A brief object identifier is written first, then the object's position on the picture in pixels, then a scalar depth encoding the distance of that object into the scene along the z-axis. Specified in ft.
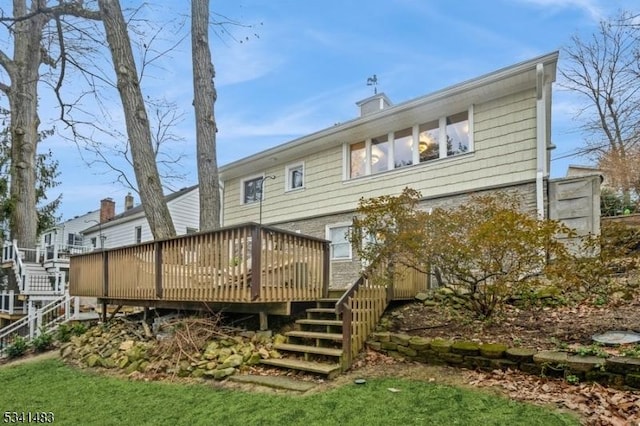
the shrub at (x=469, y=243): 16.61
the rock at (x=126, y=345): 22.09
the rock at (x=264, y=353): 18.57
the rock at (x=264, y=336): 19.84
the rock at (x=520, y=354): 13.85
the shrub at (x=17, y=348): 28.14
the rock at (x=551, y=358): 13.08
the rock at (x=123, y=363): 20.38
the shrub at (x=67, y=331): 28.50
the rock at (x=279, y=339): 19.57
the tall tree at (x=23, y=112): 45.55
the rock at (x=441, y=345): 15.84
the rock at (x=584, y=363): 12.45
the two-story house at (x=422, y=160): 25.13
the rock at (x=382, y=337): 17.99
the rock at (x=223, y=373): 17.17
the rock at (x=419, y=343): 16.46
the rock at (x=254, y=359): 18.19
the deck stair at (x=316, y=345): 16.63
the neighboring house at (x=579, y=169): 52.84
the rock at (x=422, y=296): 23.89
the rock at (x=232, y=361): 17.79
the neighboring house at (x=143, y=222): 64.59
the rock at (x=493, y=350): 14.51
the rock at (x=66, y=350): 24.57
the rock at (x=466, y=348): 15.10
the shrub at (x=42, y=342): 28.14
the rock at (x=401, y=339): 17.16
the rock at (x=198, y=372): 17.81
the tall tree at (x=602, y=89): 50.57
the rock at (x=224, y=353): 18.48
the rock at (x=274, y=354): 18.58
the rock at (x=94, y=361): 21.57
